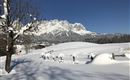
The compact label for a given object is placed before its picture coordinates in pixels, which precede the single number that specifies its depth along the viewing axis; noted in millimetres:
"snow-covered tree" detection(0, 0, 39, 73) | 7212
